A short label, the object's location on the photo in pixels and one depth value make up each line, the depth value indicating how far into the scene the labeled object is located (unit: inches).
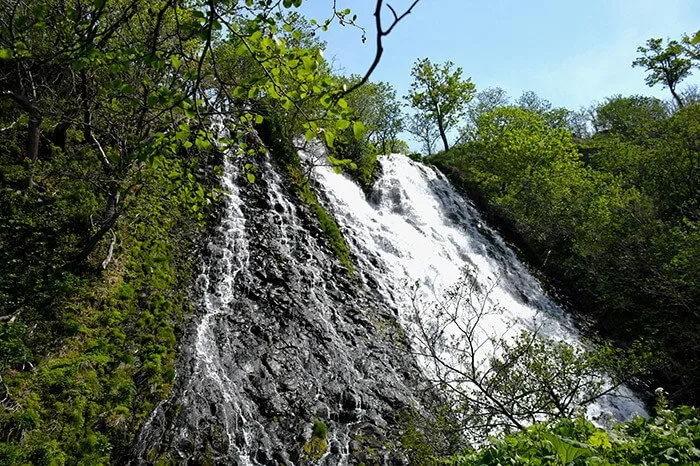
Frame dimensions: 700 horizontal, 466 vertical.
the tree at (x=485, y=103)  1314.0
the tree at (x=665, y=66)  1232.2
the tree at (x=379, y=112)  967.5
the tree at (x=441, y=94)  1162.0
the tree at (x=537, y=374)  278.1
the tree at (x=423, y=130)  1344.7
